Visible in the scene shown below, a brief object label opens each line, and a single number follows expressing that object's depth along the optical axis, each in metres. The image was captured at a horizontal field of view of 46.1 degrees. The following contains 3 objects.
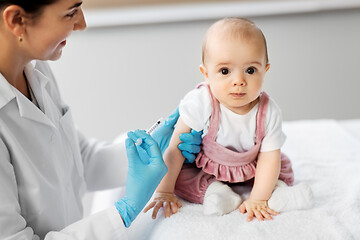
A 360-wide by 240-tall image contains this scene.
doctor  1.00
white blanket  1.04
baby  1.07
